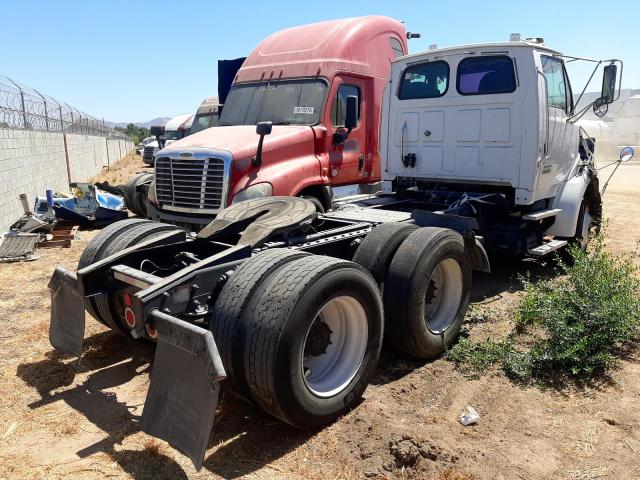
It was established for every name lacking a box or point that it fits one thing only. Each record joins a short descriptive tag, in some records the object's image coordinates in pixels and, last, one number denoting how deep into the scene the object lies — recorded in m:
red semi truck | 7.08
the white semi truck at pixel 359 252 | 3.21
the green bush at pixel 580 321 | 4.36
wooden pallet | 9.50
